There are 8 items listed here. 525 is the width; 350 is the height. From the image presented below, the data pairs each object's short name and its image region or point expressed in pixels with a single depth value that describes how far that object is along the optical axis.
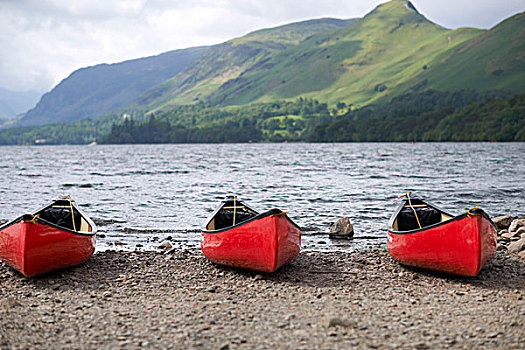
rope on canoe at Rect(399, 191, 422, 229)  16.00
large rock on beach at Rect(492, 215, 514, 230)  20.80
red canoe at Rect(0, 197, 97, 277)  12.46
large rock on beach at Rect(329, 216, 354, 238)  20.70
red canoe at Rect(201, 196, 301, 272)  12.87
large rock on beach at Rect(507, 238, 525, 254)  16.12
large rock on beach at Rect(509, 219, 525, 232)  19.66
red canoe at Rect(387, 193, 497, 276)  12.35
